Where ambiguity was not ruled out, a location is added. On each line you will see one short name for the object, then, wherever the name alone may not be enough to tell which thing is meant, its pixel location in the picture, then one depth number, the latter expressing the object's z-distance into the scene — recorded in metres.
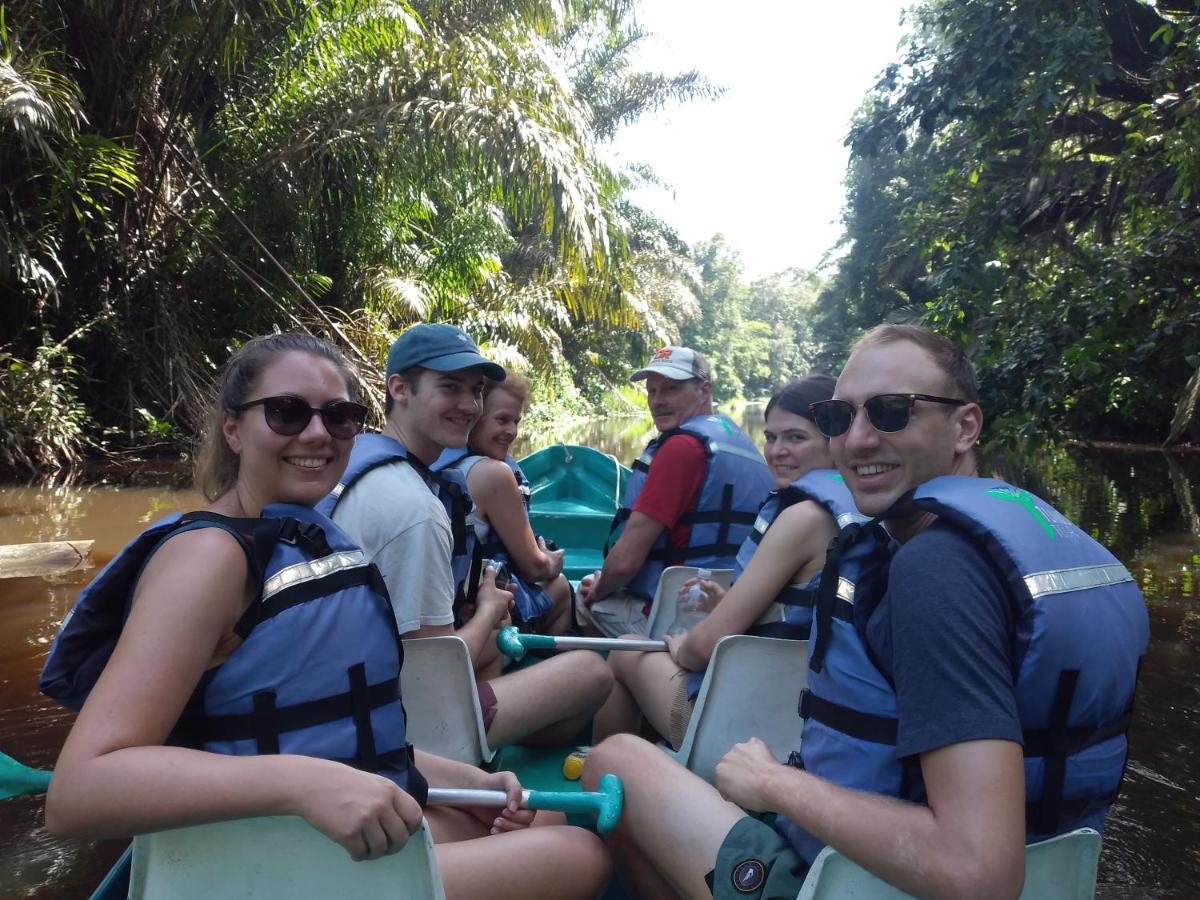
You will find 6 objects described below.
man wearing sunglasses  1.21
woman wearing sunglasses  1.22
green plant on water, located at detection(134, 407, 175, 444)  10.61
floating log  6.38
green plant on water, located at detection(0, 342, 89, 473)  9.04
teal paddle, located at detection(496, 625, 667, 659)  2.94
